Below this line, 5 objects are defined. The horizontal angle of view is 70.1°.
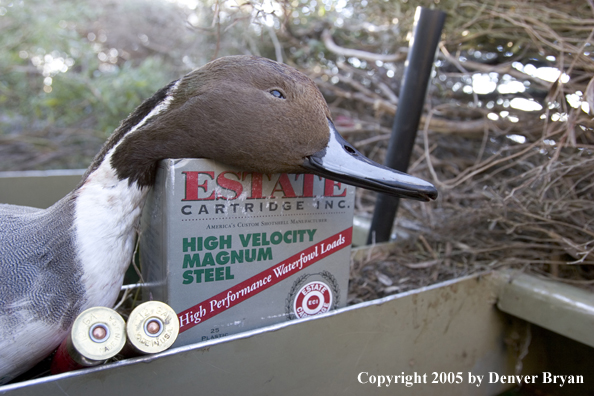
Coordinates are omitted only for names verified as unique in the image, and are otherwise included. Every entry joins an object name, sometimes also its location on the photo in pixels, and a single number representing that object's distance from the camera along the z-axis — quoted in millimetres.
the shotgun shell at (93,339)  184
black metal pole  400
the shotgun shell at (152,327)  193
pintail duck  222
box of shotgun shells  236
